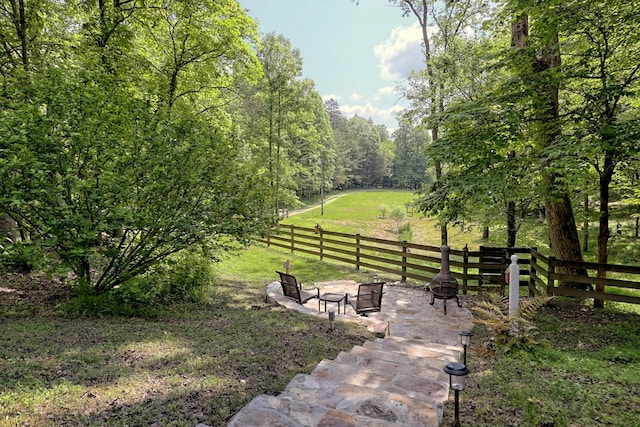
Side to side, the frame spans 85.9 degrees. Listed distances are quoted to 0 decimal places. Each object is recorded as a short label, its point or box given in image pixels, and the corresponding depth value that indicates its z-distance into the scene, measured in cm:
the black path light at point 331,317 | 570
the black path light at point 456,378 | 270
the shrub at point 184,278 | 611
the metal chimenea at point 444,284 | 679
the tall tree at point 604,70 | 490
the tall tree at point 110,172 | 450
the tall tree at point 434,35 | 1181
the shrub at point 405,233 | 1793
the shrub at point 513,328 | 443
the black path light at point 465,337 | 382
